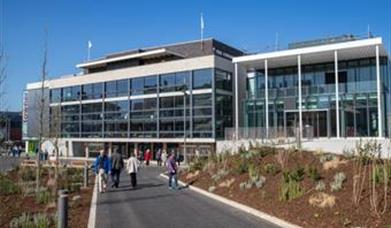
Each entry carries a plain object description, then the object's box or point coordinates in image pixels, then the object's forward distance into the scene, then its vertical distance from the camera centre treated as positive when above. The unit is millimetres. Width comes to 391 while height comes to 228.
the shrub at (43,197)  17219 -1794
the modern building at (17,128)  113250 +3694
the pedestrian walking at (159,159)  49378 -1369
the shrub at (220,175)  20922 -1230
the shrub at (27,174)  26961 -1594
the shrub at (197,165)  26572 -1050
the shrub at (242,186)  17334 -1388
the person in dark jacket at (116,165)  22422 -885
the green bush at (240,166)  19802 -853
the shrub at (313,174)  14631 -833
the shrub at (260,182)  16520 -1222
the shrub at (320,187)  13438 -1101
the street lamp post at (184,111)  53462 +3501
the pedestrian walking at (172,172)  21773 -1152
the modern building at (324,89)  43250 +5039
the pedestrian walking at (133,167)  22500 -980
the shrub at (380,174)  12363 -701
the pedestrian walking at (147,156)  51219 -1188
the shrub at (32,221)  11391 -1774
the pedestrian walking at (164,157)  47281 -1137
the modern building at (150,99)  52719 +5285
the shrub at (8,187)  19867 -1696
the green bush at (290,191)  13625 -1225
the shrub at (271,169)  17484 -832
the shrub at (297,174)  15125 -864
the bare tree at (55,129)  22156 +722
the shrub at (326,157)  16922 -410
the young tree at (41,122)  20491 +898
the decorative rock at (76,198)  17827 -1876
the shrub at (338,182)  13008 -957
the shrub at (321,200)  12009 -1315
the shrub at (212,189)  19328 -1659
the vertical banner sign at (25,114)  80500 +4696
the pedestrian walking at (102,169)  20594 -988
